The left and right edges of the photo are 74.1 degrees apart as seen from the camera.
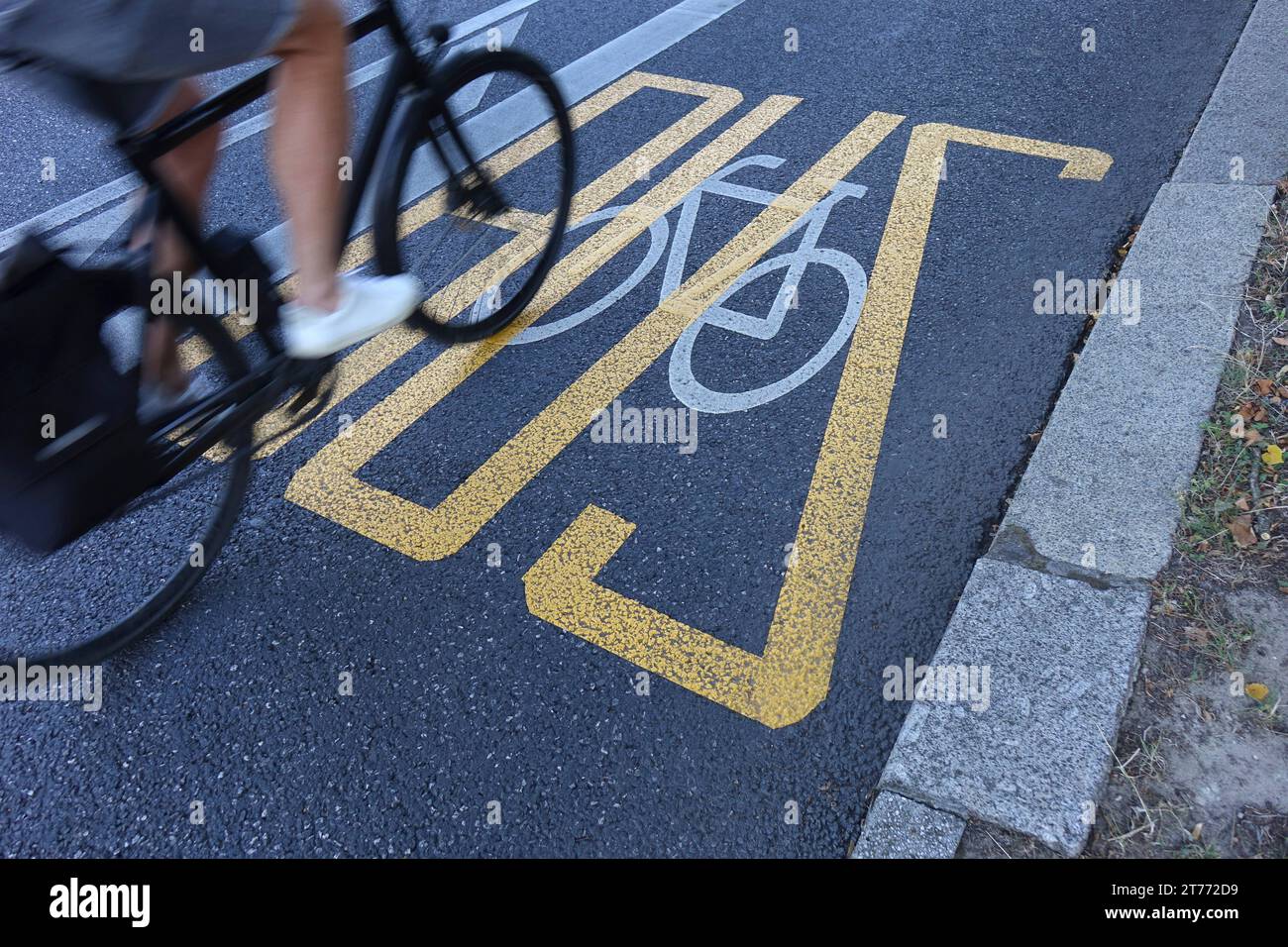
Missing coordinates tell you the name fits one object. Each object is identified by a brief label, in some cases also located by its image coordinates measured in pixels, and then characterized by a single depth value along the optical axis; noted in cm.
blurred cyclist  192
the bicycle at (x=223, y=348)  234
